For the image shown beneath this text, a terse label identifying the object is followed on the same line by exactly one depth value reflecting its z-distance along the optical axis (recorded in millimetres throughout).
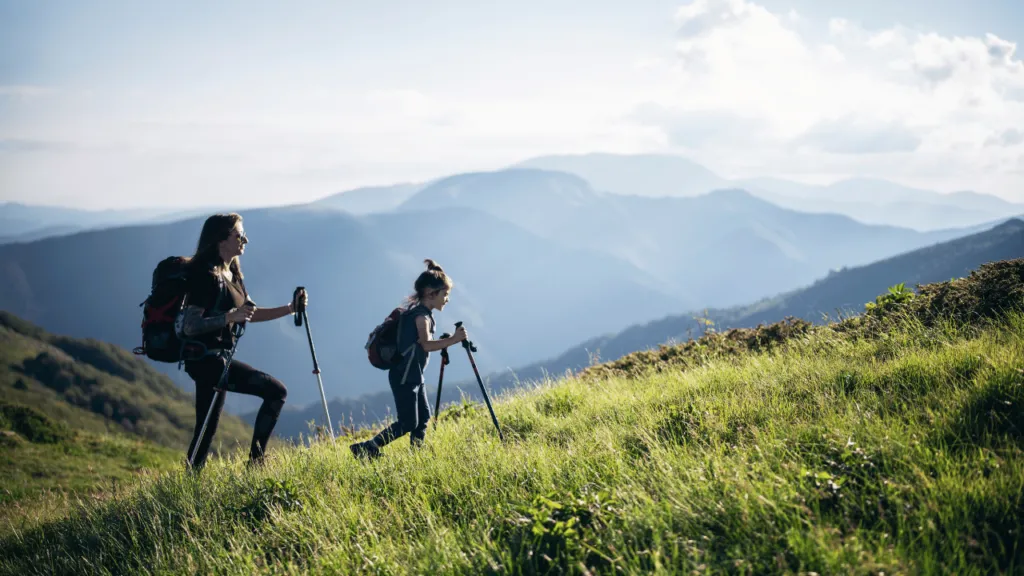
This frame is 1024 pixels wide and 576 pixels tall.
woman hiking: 5742
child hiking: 6102
